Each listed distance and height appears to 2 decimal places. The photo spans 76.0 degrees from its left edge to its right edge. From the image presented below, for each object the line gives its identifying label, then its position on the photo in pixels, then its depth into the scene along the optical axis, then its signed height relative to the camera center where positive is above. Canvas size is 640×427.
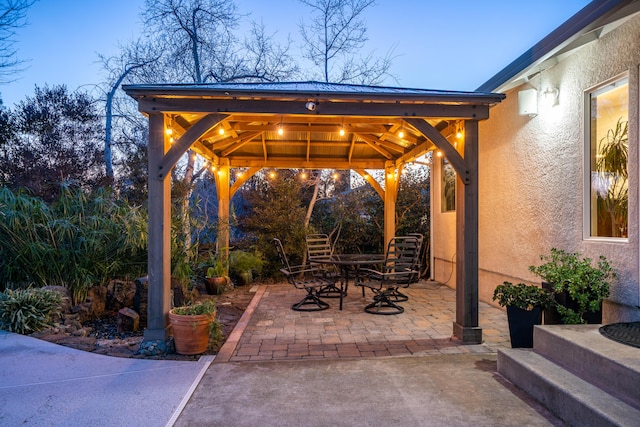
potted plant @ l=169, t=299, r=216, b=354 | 3.78 -0.99
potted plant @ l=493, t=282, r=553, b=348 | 3.63 -0.79
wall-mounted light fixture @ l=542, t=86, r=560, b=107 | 4.59 +1.45
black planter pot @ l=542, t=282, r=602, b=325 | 3.57 -0.80
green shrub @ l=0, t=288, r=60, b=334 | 4.21 -0.91
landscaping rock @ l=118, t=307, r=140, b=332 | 4.64 -1.12
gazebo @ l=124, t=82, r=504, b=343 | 4.00 +1.08
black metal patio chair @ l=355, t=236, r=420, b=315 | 5.48 -0.70
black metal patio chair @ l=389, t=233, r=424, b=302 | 6.10 -1.16
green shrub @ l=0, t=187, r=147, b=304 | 5.09 -0.25
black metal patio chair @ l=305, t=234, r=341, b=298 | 6.36 -0.82
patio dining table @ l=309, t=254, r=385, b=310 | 5.70 -0.55
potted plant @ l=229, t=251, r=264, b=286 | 8.23 -0.87
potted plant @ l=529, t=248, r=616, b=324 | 3.51 -0.57
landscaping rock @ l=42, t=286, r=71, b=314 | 4.69 -0.86
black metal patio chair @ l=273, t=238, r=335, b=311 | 5.76 -1.09
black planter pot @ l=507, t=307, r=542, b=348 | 3.62 -0.90
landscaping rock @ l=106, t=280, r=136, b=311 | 5.38 -0.94
